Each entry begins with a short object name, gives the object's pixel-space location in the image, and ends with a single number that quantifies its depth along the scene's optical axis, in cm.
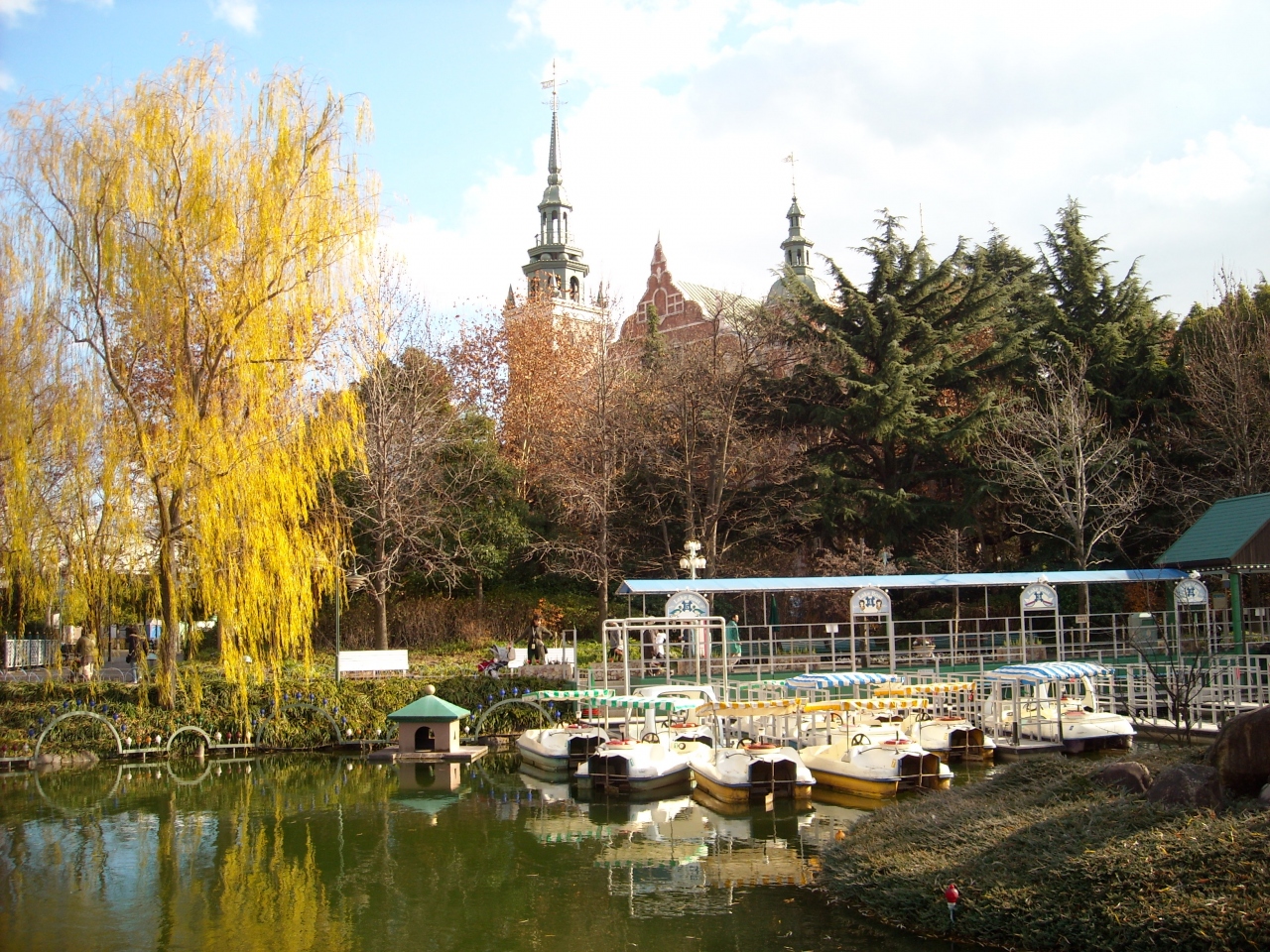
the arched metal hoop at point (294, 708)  2120
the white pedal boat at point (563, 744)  1910
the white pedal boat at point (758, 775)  1569
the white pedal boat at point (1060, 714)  1886
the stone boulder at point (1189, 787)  903
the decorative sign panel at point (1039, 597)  2420
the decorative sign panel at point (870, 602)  2339
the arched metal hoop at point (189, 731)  2030
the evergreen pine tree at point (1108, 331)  3416
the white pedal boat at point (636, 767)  1706
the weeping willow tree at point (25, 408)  1780
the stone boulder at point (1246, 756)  884
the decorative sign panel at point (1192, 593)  2339
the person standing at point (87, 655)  1911
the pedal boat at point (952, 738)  1862
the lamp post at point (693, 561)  2468
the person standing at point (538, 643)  2739
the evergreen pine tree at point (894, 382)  3347
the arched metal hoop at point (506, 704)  2208
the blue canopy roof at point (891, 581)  2244
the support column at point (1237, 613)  2252
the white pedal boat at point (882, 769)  1579
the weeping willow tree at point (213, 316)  1841
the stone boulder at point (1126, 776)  1002
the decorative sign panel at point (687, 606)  2130
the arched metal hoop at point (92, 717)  1986
